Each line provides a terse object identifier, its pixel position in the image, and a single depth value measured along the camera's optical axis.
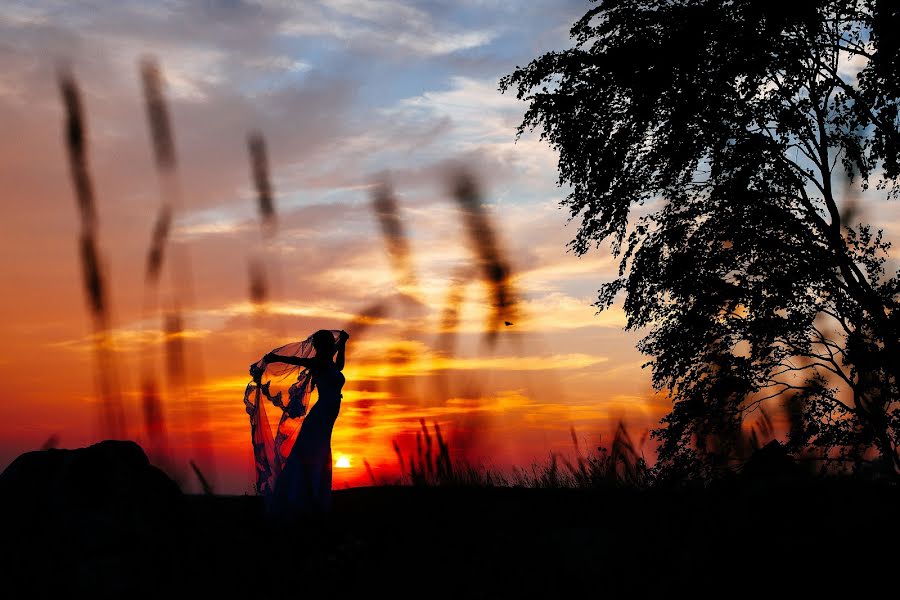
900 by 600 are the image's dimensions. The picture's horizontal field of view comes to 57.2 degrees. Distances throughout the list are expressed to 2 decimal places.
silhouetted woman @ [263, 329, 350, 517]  11.59
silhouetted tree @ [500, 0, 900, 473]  14.66
